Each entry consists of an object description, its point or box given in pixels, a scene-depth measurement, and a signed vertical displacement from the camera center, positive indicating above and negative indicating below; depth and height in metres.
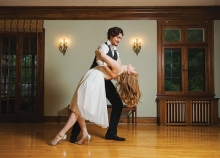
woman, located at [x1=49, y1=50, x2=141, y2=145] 2.46 -0.15
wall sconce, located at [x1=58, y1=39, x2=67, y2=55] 4.91 +0.78
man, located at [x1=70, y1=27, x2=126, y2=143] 2.68 -0.21
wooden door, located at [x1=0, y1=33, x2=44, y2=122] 4.91 +0.14
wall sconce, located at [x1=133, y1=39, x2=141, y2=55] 4.91 +0.81
